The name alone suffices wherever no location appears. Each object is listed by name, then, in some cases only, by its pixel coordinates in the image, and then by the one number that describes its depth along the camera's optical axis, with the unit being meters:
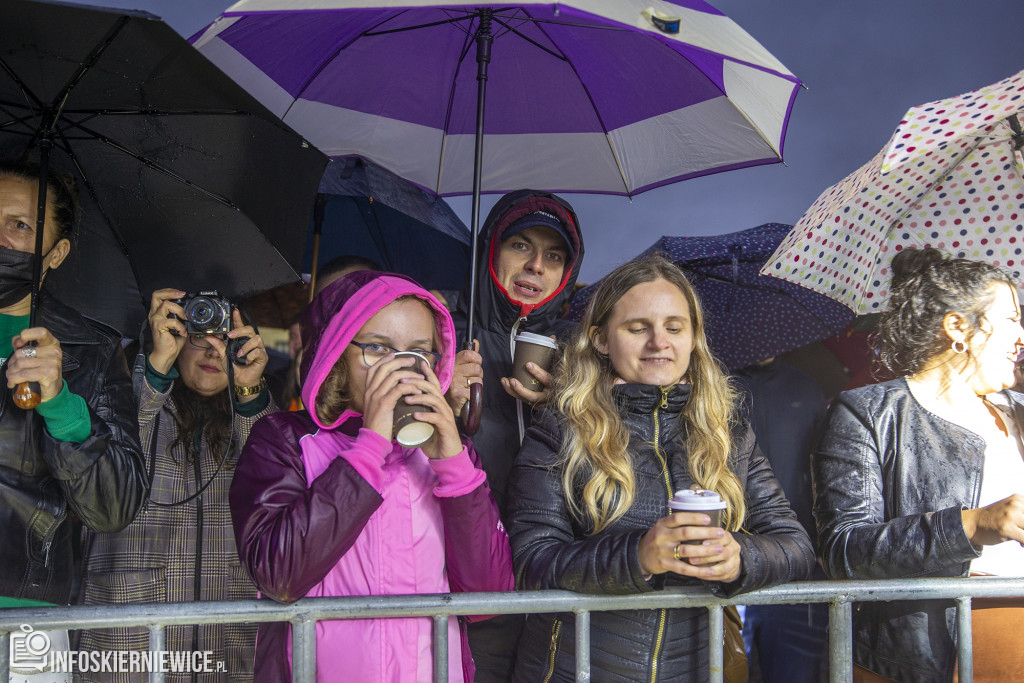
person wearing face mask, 2.11
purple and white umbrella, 3.07
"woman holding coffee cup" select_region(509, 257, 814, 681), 1.83
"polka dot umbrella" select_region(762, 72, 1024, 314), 2.88
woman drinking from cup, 1.75
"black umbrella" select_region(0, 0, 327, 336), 2.25
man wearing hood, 2.70
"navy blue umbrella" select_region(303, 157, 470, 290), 3.87
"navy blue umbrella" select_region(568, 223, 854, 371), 3.95
